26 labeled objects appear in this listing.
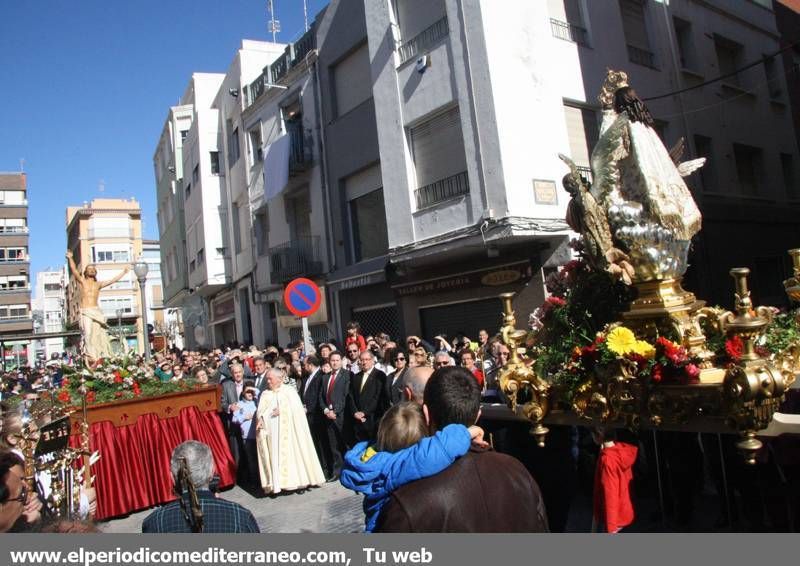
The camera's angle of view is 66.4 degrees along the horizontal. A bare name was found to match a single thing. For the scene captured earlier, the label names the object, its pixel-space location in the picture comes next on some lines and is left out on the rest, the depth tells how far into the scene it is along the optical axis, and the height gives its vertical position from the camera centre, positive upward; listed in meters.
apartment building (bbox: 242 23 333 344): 16.58 +4.80
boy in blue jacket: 2.24 -0.45
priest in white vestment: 7.55 -1.12
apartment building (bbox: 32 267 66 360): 83.19 +11.35
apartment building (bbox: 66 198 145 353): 61.53 +13.06
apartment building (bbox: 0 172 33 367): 50.06 +10.38
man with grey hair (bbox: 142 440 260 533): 2.81 -0.69
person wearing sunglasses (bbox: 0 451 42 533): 2.84 -0.56
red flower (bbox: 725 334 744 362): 2.96 -0.21
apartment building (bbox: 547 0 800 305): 12.48 +4.76
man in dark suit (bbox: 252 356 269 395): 8.61 -0.27
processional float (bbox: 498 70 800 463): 2.84 -0.10
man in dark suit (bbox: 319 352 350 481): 8.02 -0.80
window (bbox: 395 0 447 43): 12.24 +6.59
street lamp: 13.04 +2.01
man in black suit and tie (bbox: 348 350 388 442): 7.70 -0.70
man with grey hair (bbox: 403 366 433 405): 3.79 -0.28
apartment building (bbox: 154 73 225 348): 23.88 +6.85
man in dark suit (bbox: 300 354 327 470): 8.39 -0.77
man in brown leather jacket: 2.14 -0.59
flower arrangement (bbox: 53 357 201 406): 7.78 -0.17
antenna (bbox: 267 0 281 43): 22.63 +12.05
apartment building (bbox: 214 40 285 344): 20.48 +6.34
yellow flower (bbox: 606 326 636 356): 3.21 -0.13
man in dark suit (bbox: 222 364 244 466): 8.41 -0.62
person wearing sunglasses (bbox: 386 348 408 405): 7.23 -0.45
